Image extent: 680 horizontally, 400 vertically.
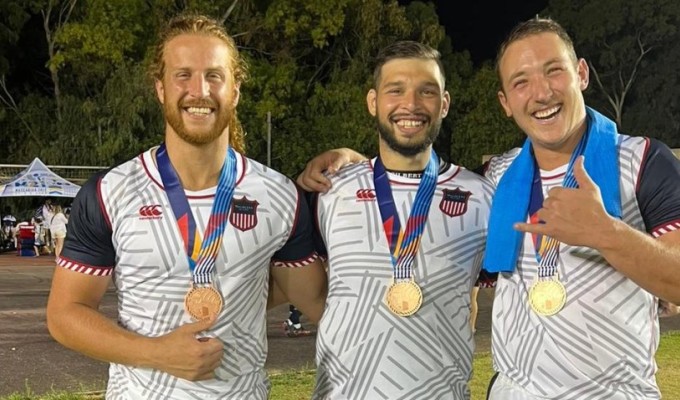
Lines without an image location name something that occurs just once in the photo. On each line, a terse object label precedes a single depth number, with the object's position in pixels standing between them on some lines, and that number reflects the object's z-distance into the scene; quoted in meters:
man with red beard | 2.86
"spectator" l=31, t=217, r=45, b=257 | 23.94
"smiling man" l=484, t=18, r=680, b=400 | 2.46
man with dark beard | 3.12
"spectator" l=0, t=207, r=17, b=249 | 25.26
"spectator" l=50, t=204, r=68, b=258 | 20.48
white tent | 21.59
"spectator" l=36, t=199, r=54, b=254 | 23.33
